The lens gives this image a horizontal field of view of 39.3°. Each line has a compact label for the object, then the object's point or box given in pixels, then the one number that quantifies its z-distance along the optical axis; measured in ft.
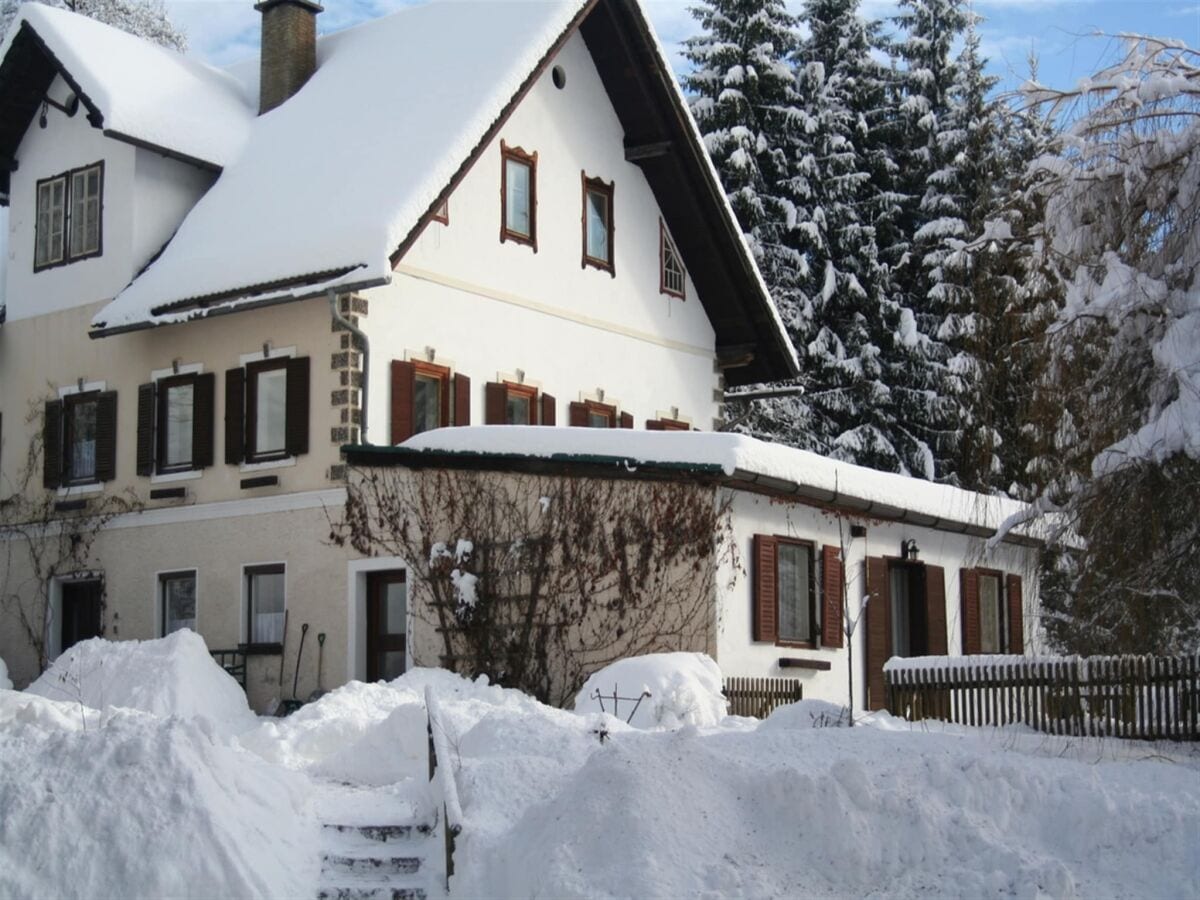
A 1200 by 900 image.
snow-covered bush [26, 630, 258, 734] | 59.26
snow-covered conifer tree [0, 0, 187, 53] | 125.90
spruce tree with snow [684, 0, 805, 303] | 117.70
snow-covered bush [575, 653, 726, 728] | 54.03
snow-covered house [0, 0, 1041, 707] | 68.90
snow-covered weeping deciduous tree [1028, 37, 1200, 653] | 41.70
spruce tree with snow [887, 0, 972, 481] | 116.06
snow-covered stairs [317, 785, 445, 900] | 33.88
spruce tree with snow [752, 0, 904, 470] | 116.98
